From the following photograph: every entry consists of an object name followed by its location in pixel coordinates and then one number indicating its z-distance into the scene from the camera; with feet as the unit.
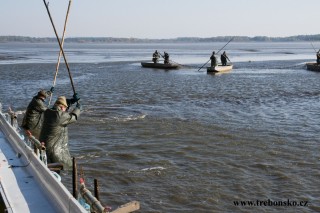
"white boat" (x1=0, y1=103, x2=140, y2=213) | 16.40
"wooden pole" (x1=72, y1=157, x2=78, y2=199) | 20.40
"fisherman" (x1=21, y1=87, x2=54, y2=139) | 34.06
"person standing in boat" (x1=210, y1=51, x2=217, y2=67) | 117.39
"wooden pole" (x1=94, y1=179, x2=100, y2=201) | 21.07
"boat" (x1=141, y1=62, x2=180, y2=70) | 128.10
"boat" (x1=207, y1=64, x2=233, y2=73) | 114.01
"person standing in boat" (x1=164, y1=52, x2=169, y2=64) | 131.31
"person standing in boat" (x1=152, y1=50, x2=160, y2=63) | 132.34
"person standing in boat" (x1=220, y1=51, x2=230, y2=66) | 123.22
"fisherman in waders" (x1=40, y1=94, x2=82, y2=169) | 25.40
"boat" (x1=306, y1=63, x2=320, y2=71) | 120.28
